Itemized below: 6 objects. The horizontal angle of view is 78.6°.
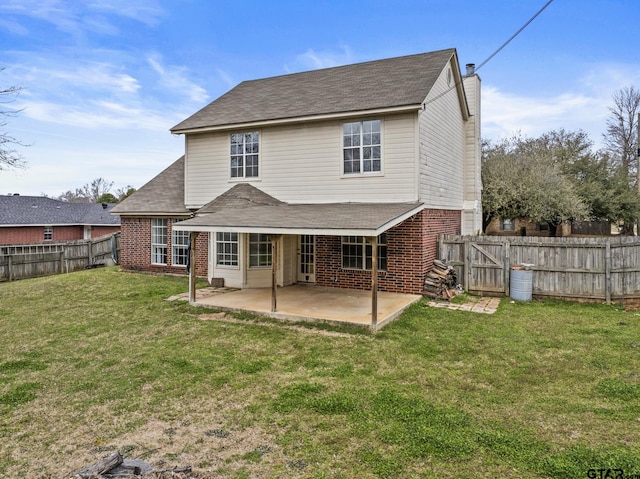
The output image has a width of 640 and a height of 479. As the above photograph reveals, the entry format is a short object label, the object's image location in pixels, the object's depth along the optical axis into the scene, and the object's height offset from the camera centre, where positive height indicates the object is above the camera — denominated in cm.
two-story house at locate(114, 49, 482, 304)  1058 +186
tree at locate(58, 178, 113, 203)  6475 +808
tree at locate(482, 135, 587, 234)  2259 +261
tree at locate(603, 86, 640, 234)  3350 +936
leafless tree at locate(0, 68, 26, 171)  1162 +307
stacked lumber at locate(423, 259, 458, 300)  1064 -125
